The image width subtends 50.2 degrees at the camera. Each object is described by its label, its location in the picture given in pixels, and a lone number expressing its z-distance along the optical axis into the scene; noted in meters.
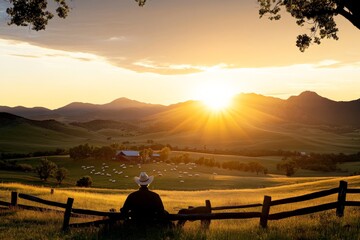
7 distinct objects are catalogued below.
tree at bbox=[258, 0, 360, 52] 21.82
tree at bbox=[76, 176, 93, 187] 93.00
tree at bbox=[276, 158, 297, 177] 139.75
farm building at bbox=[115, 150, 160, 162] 164.88
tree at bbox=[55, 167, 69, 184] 97.38
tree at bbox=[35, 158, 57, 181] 98.26
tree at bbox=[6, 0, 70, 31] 19.44
